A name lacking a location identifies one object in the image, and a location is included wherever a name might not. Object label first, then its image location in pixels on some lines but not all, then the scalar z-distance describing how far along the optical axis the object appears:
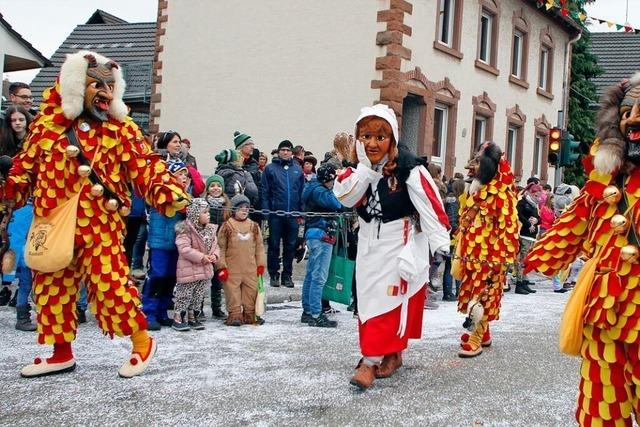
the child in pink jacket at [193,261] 6.47
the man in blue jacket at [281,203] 9.34
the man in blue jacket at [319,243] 7.02
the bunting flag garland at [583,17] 11.80
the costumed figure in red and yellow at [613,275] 3.05
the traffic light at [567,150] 14.80
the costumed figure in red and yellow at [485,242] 5.98
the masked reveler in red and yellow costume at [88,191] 4.58
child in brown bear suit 6.94
